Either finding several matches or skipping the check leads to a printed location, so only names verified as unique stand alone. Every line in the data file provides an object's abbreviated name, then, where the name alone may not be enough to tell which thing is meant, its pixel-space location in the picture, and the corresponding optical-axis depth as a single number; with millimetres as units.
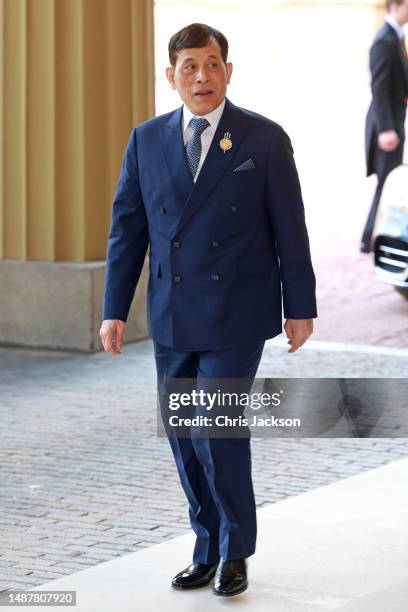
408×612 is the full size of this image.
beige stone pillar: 19231
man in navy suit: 8860
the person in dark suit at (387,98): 27141
